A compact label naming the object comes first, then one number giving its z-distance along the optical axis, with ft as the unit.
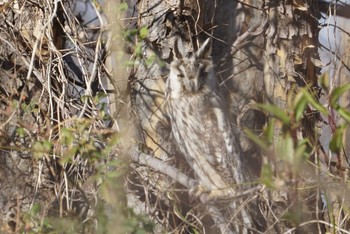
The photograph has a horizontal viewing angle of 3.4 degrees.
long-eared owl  36.71
